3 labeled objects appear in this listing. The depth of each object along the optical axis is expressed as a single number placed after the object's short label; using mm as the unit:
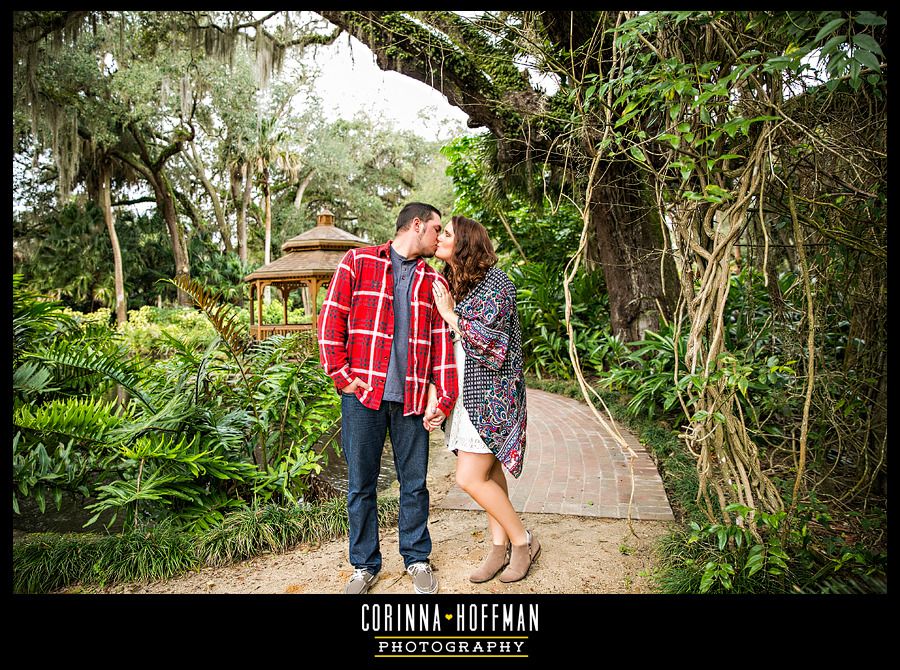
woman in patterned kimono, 2533
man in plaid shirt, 2521
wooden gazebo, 12602
